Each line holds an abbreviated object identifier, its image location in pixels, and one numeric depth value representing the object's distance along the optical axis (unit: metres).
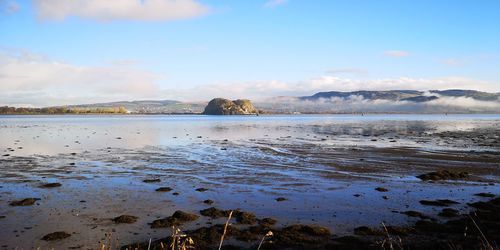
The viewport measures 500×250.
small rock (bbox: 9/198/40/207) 14.85
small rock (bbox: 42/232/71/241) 11.07
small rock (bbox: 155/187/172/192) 17.90
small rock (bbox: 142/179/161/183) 20.21
